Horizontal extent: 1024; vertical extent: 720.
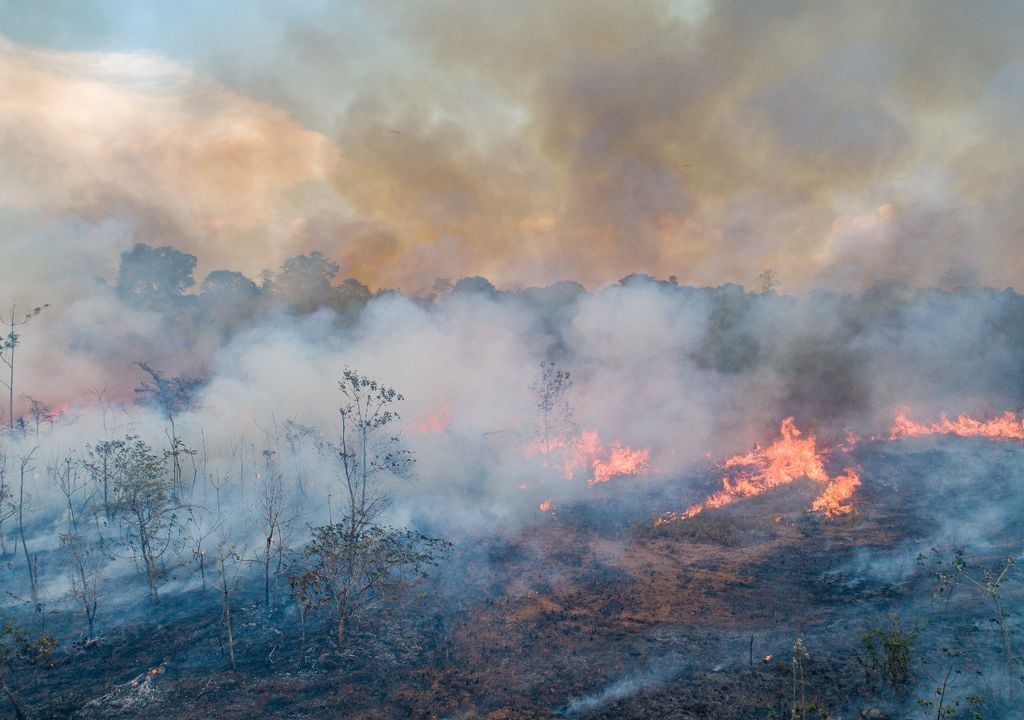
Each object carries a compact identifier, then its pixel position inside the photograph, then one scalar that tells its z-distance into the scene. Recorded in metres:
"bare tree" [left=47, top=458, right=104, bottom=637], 19.47
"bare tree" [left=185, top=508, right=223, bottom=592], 24.80
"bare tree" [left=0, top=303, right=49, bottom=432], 27.82
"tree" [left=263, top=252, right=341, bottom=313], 60.81
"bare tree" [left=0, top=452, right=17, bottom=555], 23.90
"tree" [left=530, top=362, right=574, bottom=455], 34.25
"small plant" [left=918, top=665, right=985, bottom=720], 10.48
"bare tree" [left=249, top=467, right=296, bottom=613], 18.24
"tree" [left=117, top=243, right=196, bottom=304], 56.09
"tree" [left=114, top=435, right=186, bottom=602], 19.97
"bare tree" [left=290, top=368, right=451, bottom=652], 15.39
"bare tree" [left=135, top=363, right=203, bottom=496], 35.67
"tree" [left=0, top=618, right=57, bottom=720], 11.67
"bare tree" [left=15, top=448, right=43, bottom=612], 19.33
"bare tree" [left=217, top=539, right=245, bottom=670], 19.70
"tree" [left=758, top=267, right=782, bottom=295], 75.01
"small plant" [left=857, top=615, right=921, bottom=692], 11.59
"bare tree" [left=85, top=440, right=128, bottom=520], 23.02
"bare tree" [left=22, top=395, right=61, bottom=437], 36.47
